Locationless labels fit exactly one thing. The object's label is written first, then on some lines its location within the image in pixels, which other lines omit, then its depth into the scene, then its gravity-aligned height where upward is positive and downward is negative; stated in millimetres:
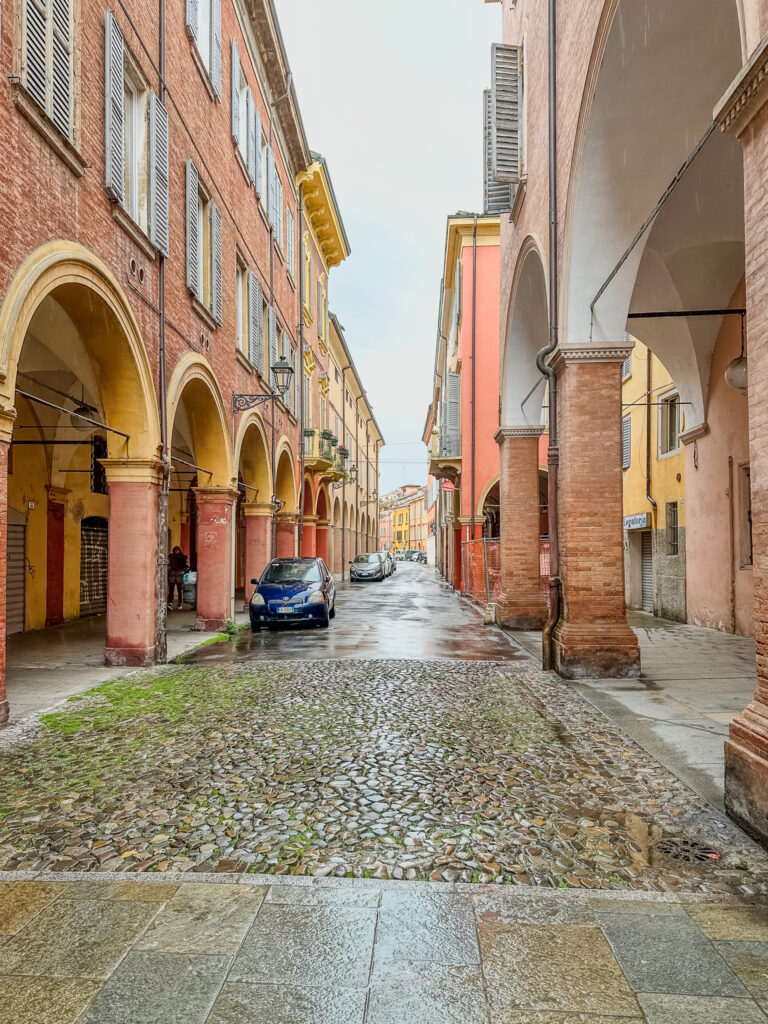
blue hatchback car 14164 -1254
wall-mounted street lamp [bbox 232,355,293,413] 13797 +2732
